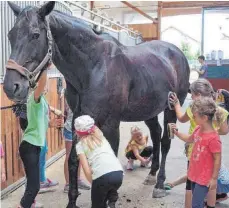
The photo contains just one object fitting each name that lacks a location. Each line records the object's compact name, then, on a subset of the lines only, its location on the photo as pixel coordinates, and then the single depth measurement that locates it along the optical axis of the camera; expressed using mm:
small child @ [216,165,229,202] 3421
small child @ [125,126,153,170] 4801
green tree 25516
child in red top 2572
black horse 2307
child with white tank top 2357
